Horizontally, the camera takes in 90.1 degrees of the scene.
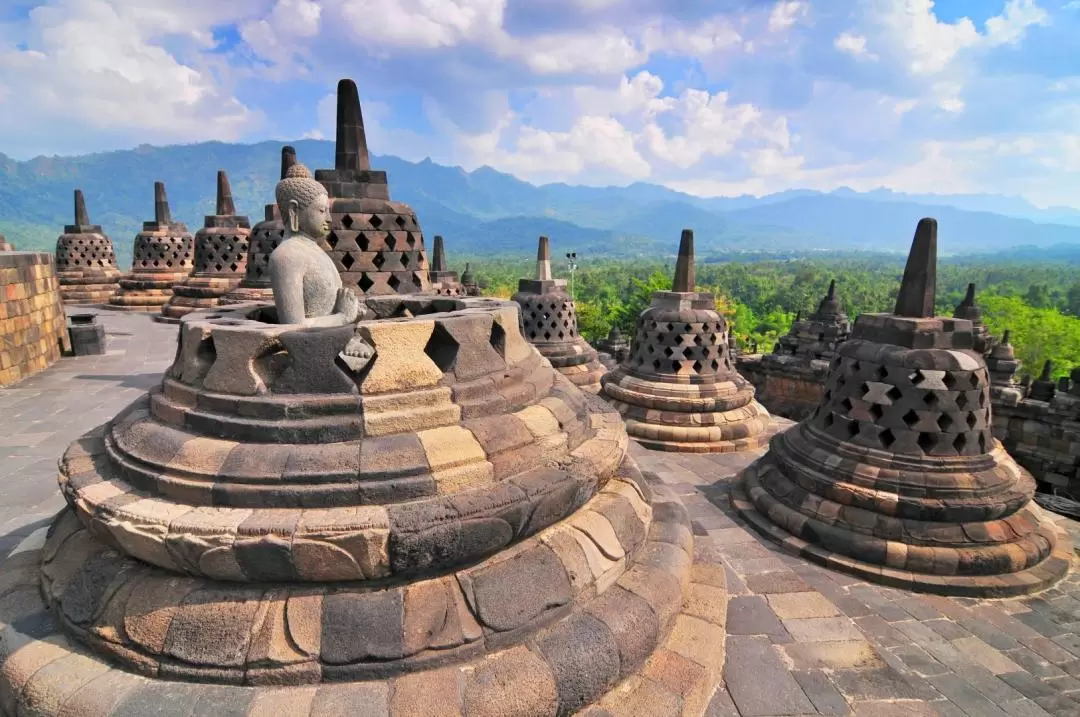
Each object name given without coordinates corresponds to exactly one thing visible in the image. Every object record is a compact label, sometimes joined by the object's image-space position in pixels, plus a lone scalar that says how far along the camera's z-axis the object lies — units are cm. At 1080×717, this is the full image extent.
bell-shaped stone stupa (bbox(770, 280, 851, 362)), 1920
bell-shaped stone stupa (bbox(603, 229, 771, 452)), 834
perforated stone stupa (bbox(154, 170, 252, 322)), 1510
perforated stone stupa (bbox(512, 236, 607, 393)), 1173
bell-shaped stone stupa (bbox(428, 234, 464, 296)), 1677
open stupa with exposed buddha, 236
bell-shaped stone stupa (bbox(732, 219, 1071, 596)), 473
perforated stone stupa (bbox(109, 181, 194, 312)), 1822
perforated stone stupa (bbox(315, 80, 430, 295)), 559
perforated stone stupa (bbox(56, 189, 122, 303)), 1983
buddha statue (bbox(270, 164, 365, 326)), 331
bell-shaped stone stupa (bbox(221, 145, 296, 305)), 1183
